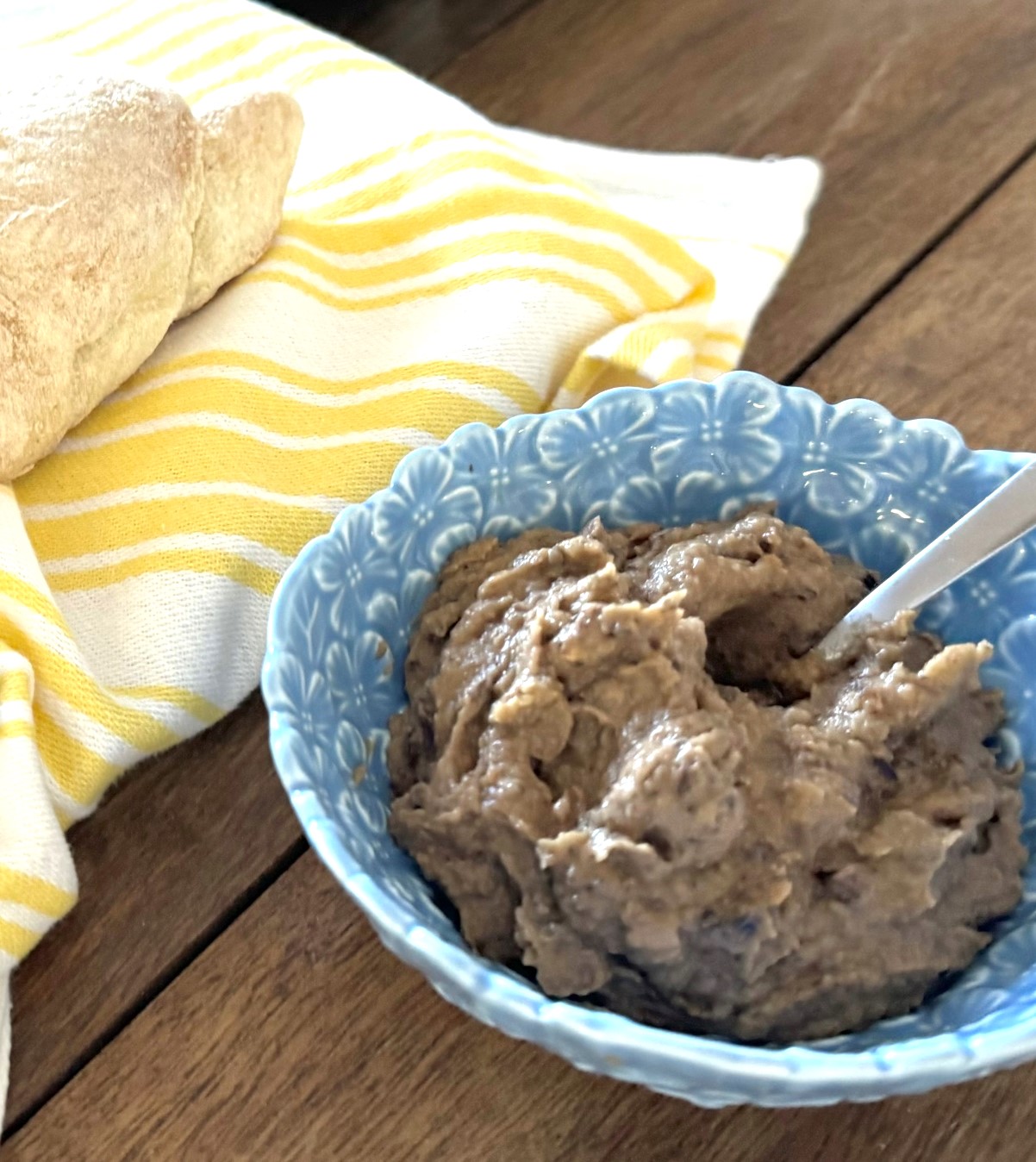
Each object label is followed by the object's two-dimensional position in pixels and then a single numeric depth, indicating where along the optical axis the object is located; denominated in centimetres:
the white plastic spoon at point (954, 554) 24
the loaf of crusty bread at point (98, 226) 28
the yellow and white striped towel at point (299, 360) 28
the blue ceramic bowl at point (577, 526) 21
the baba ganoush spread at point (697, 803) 21
